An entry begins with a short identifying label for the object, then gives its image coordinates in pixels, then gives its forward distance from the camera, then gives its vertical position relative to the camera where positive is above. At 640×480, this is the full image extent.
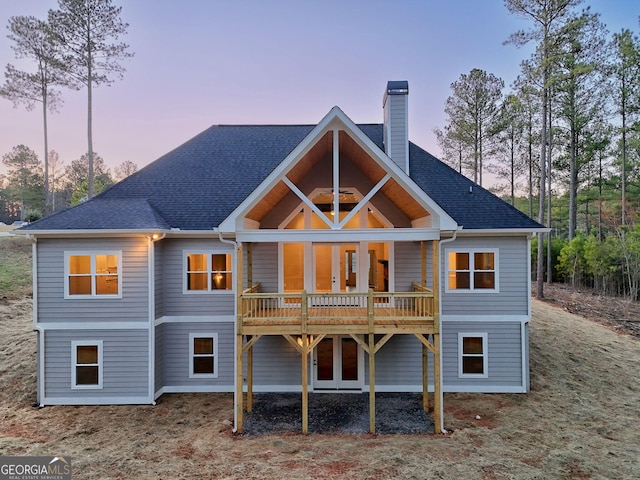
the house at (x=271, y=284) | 9.68 -1.26
